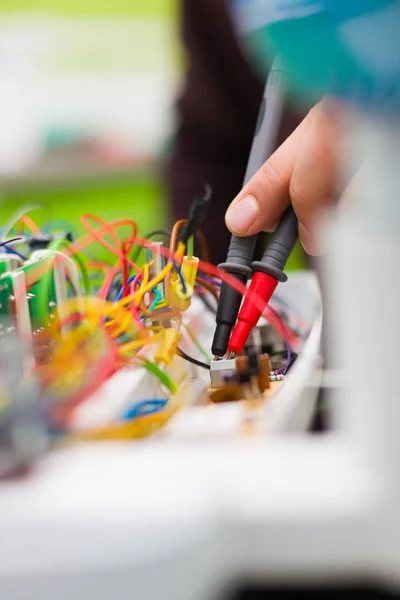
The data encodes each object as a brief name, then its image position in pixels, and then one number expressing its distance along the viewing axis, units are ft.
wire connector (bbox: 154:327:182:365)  1.29
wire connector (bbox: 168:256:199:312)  1.34
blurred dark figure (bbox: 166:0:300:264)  2.76
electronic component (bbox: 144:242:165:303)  1.34
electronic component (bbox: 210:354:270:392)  1.25
